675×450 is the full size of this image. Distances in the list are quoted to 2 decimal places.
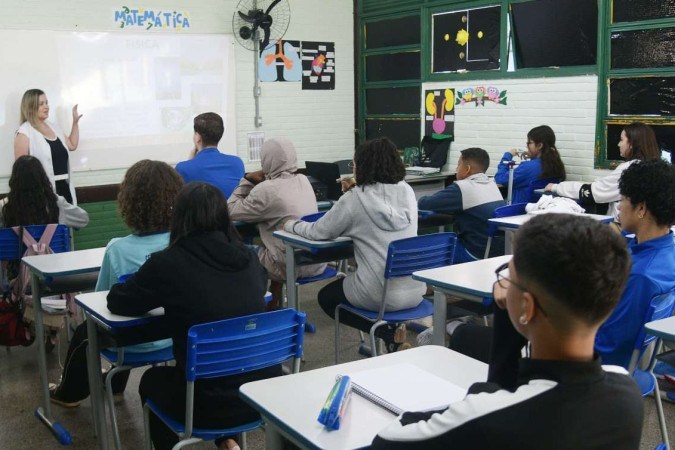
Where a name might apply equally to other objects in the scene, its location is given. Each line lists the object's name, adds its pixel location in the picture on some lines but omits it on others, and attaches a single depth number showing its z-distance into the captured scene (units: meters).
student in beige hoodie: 4.23
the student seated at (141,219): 2.82
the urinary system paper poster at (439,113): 6.79
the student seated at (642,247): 2.42
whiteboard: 5.73
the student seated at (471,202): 4.43
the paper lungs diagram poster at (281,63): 7.02
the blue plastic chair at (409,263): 3.41
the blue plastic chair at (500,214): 4.32
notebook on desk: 1.66
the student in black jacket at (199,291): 2.32
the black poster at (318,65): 7.31
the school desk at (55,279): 3.15
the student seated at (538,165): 5.60
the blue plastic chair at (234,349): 2.21
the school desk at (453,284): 2.72
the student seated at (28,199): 3.89
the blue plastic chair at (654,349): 2.41
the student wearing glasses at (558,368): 1.17
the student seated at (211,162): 4.62
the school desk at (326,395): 1.53
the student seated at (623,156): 4.86
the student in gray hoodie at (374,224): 3.52
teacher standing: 5.46
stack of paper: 6.54
